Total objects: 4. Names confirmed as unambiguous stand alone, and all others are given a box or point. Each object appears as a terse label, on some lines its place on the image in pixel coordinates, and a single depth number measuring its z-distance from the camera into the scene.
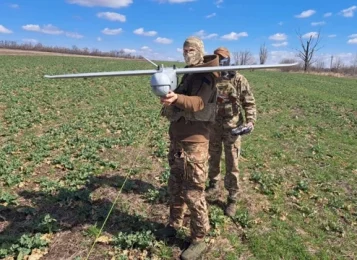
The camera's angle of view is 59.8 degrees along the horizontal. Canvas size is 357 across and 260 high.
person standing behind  5.54
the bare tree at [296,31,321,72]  96.06
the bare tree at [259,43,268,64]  145.62
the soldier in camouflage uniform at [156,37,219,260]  4.00
